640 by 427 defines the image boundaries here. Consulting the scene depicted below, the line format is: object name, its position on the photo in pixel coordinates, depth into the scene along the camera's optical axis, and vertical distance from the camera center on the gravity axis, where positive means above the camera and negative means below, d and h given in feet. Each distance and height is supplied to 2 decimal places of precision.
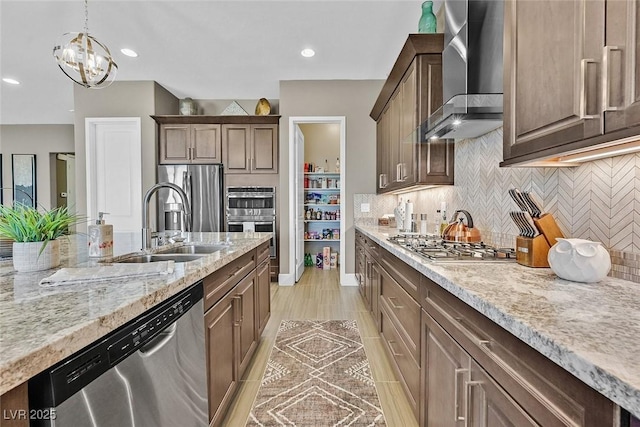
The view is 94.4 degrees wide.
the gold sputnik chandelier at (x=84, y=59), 7.34 +3.81
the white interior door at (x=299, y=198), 14.35 +0.58
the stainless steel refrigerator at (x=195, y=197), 14.89 +0.60
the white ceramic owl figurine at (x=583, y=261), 3.23 -0.57
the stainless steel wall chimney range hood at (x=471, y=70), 5.51 +2.93
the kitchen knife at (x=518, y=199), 4.35 +0.15
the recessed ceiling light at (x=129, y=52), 11.60 +6.22
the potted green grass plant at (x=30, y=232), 3.54 -0.29
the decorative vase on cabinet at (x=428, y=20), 7.91 +5.08
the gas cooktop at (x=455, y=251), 4.56 -0.73
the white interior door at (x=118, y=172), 14.78 +1.85
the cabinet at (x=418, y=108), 7.68 +2.83
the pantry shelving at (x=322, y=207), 18.01 +0.13
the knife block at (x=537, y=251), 4.04 -0.57
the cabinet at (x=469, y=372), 1.94 -1.51
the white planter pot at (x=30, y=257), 3.60 -0.59
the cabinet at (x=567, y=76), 2.48 +1.35
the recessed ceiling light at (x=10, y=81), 14.30 +6.28
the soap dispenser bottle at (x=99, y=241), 4.56 -0.50
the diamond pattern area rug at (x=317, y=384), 5.42 -3.79
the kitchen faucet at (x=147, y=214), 5.56 -0.09
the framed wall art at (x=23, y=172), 21.85 +2.71
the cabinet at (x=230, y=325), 4.45 -2.17
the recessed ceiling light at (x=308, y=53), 11.53 +6.18
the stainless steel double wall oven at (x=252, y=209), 14.82 +0.00
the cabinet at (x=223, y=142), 15.02 +3.40
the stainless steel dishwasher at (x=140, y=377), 1.93 -1.42
